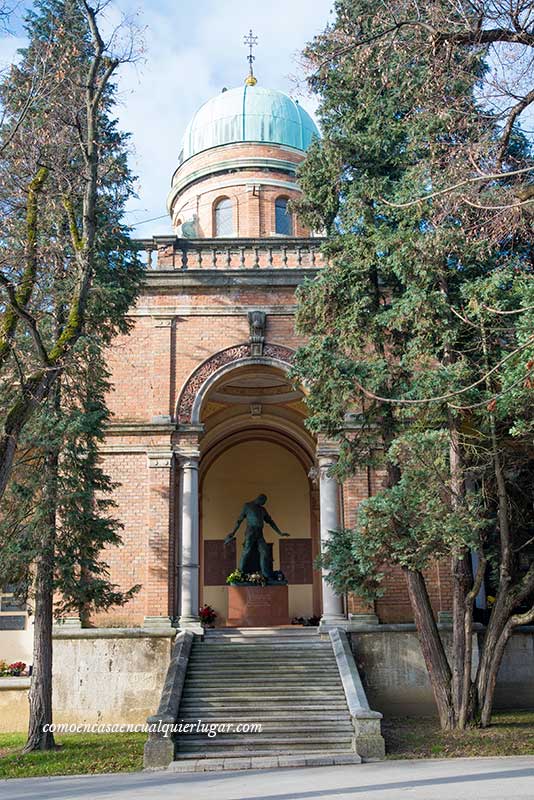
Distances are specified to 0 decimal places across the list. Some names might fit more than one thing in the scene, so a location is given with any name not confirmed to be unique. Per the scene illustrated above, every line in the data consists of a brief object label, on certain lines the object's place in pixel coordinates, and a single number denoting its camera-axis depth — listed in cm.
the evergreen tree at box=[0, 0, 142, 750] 977
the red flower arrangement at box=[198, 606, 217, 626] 2012
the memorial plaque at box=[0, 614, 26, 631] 1809
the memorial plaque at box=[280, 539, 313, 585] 2388
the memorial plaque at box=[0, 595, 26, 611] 1794
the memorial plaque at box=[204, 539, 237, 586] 2364
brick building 1631
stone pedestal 1738
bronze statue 1867
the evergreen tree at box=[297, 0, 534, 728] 1131
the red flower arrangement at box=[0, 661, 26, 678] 1669
